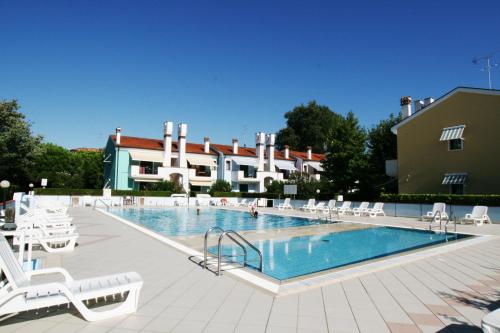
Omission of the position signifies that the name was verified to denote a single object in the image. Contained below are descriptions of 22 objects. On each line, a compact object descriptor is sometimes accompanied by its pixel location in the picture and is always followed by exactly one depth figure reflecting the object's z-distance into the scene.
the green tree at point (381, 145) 38.68
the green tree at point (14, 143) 29.19
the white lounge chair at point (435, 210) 21.53
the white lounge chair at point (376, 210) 25.75
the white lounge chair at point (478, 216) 19.82
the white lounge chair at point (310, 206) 30.59
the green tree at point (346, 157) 35.03
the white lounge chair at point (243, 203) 42.22
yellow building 24.55
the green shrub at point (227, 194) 44.78
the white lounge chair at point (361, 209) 26.56
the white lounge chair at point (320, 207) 30.11
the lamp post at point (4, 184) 13.78
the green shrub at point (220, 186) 46.22
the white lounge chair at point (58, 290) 4.46
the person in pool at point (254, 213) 27.06
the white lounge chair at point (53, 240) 10.34
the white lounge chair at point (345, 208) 27.55
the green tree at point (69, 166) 49.00
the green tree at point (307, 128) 74.94
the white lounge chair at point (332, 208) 28.47
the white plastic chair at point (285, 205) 35.41
